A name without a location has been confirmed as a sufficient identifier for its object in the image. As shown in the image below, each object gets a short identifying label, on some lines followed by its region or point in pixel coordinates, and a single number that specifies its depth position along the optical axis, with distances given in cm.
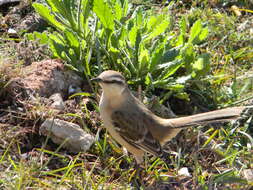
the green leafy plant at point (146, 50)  650
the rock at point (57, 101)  603
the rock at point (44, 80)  605
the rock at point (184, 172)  582
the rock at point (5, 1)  763
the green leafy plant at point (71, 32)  644
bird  558
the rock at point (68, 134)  562
